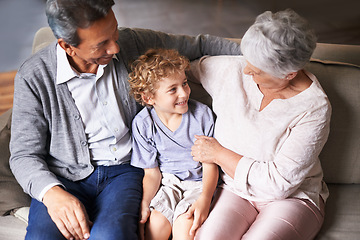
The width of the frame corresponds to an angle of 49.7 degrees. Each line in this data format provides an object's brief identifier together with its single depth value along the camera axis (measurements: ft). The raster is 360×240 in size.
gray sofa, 6.02
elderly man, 5.08
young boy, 5.59
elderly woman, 4.96
